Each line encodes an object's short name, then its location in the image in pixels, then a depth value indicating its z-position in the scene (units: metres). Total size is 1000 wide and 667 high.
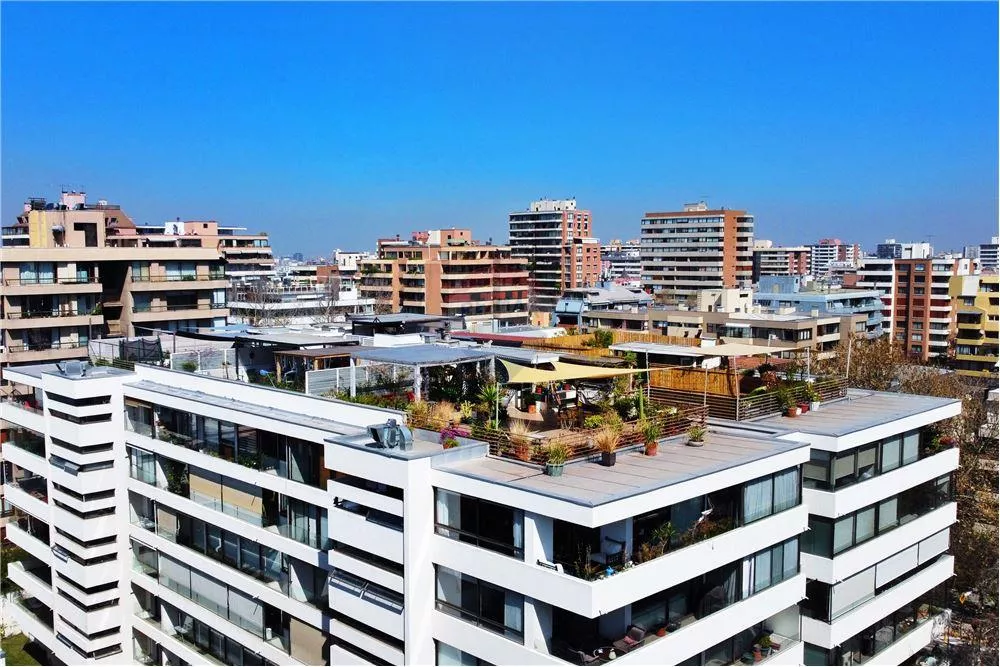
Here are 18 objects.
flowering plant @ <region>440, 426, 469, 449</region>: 18.33
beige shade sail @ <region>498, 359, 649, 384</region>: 19.62
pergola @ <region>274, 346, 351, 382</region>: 24.41
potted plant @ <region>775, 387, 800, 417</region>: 22.47
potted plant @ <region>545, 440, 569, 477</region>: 16.62
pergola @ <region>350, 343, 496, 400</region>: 21.55
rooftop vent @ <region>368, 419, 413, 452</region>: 17.69
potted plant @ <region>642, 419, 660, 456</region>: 18.36
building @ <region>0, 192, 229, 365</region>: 45.44
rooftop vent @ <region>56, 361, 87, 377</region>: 28.67
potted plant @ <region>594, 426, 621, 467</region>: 17.39
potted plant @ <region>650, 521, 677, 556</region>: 16.06
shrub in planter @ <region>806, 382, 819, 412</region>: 23.34
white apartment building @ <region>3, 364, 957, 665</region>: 15.56
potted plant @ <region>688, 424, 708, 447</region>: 19.27
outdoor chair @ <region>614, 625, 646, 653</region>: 15.38
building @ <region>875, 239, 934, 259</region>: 123.62
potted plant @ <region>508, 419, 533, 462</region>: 17.58
